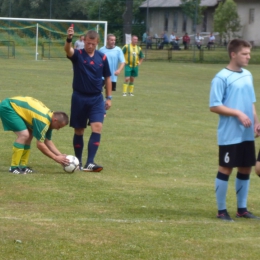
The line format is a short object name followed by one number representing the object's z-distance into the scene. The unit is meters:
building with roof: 67.75
